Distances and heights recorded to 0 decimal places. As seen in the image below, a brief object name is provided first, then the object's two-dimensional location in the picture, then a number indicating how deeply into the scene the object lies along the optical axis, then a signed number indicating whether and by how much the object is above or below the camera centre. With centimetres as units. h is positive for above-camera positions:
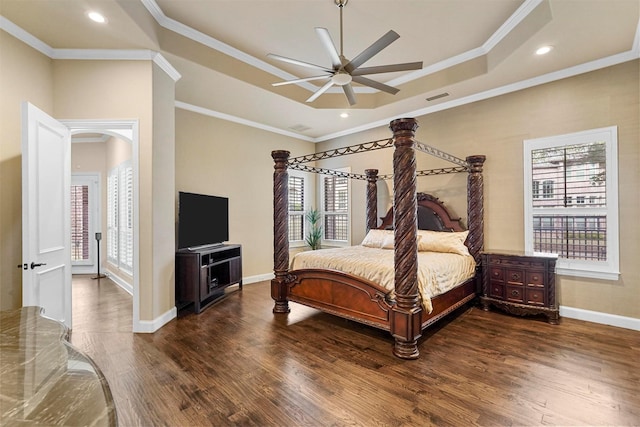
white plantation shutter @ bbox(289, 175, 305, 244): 657 +8
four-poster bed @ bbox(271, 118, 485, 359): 278 -72
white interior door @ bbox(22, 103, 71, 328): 254 +0
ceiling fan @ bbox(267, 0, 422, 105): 240 +136
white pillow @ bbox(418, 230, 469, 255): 407 -43
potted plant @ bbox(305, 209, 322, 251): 661 -39
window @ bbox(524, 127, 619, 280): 346 +12
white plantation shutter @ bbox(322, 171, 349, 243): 640 +10
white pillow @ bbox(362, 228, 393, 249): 462 -41
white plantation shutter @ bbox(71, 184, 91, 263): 692 -22
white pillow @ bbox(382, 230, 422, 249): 446 -46
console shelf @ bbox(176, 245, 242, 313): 388 -89
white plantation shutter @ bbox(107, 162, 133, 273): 556 -7
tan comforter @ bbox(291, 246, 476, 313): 300 -62
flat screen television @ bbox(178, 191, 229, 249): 417 -11
